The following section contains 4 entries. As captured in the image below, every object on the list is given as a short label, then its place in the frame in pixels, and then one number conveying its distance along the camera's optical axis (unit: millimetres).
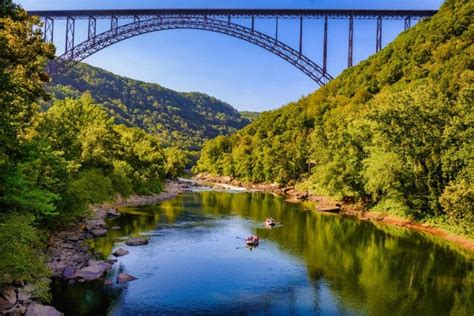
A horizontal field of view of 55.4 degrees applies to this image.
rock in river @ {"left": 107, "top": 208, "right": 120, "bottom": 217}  40488
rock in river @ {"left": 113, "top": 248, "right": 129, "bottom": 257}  26969
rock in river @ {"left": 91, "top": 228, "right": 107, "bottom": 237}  31978
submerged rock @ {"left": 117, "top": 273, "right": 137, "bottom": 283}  22250
